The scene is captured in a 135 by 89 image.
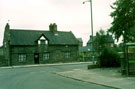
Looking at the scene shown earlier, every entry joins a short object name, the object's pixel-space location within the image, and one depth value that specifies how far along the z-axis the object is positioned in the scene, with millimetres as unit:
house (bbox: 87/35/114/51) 92275
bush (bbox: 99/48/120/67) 25422
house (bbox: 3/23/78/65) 42438
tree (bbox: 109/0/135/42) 23139
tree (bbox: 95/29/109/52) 64125
